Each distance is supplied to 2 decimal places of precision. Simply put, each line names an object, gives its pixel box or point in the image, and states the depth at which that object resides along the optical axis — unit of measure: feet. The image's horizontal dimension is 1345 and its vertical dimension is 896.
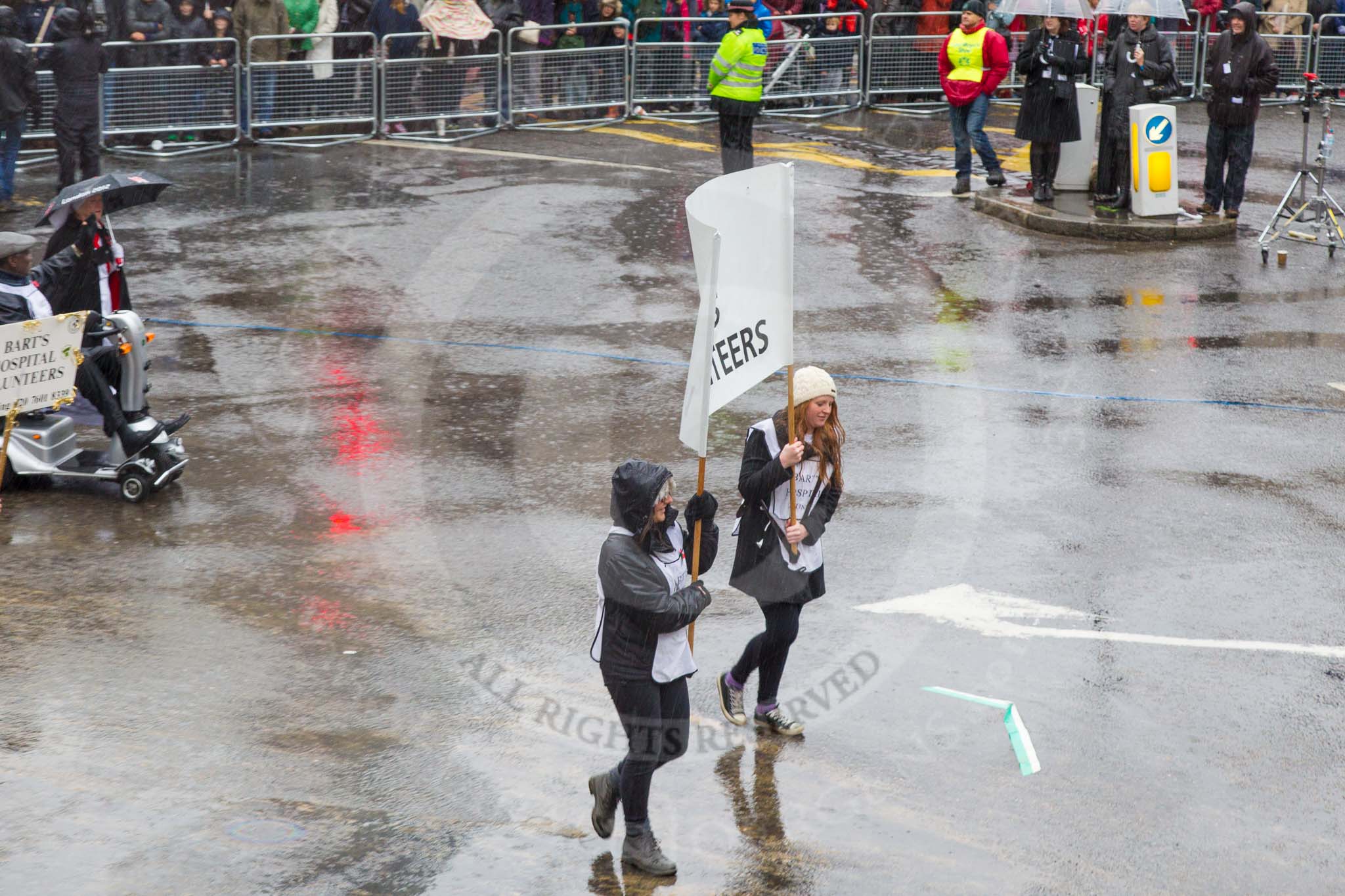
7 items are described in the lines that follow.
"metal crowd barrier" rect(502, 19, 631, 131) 69.56
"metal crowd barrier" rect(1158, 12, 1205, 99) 78.28
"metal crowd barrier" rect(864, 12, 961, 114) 74.84
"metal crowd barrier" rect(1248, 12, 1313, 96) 77.82
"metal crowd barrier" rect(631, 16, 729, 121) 71.51
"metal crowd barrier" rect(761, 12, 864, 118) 73.10
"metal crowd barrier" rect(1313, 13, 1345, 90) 77.97
